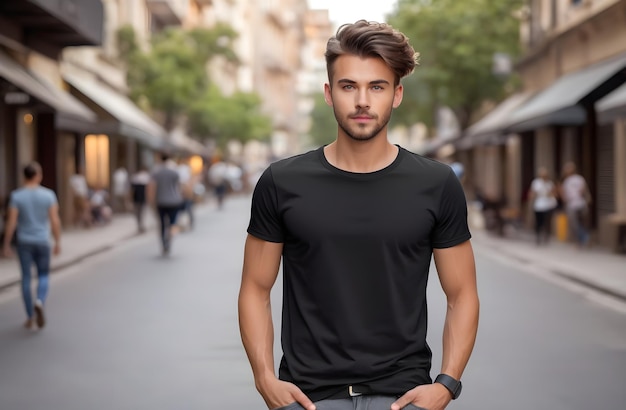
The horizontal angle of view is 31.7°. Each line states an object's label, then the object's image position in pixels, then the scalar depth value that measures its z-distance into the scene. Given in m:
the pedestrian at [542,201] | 23.61
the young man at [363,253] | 2.90
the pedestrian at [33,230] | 10.87
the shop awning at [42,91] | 21.12
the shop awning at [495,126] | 30.23
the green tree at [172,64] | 39.69
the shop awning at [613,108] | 18.78
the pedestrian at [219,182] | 43.84
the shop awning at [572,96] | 21.82
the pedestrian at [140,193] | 27.81
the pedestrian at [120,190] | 35.09
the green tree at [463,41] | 37.88
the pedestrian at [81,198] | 28.41
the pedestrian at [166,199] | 20.19
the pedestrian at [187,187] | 27.39
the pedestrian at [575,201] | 22.47
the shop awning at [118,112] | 29.08
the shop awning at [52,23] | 22.64
